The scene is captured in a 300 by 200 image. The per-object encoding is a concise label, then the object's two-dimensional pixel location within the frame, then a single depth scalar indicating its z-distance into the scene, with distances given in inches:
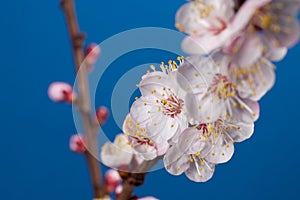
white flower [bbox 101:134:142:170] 13.7
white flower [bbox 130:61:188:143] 13.7
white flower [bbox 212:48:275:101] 12.3
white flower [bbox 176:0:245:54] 12.2
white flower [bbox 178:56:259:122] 12.8
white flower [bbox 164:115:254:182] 13.6
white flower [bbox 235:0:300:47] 12.0
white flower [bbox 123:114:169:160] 13.8
